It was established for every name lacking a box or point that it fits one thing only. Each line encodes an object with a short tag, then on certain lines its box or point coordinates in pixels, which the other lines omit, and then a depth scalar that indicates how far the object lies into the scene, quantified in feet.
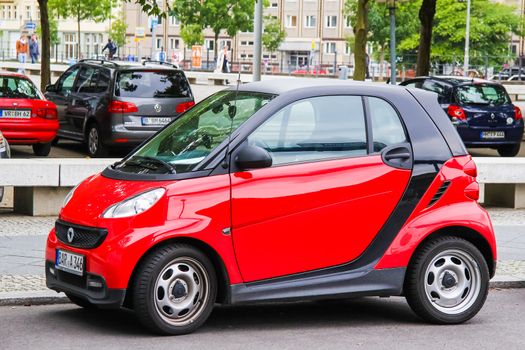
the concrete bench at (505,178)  48.26
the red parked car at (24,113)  68.54
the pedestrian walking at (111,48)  193.26
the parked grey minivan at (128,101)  69.67
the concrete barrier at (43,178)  42.57
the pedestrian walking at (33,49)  221.46
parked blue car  80.18
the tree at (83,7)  258.57
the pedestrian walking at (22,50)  216.54
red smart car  23.75
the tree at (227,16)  266.36
